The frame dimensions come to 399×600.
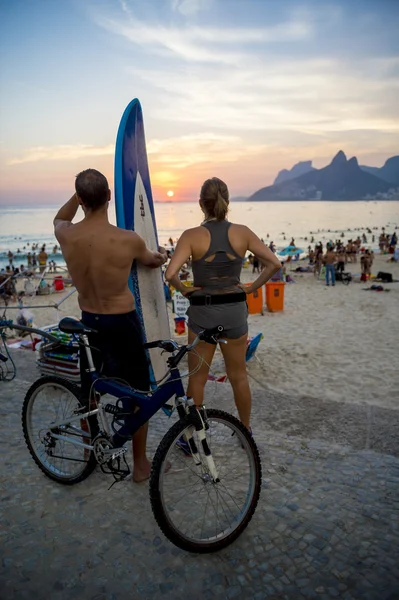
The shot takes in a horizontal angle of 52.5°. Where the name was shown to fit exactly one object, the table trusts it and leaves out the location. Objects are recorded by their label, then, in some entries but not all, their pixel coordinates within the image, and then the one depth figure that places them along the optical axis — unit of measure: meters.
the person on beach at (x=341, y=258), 20.91
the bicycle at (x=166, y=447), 2.24
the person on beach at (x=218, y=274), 2.88
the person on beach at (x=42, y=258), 24.48
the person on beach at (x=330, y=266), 18.38
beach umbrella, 28.86
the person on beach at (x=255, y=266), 23.94
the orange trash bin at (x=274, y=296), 13.06
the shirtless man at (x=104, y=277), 2.43
